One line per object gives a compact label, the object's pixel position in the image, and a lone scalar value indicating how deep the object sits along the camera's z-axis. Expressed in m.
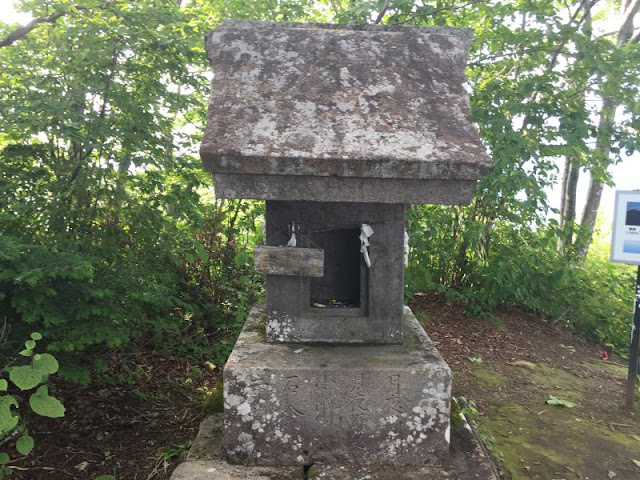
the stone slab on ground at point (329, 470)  2.29
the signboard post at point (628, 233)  4.25
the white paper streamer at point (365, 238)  2.54
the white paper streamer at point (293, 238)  2.53
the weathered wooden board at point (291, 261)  2.45
